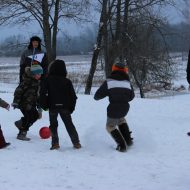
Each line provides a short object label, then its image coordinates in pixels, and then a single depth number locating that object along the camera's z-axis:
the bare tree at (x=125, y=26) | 23.75
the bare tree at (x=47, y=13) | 22.66
